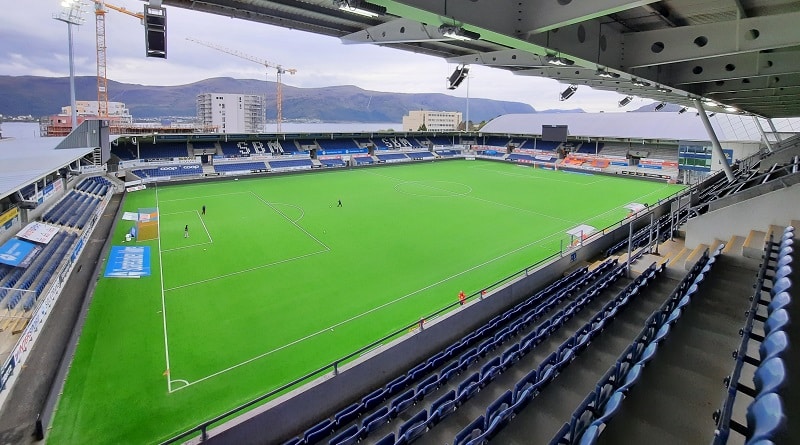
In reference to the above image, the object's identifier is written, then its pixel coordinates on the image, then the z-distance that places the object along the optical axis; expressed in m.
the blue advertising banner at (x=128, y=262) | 14.54
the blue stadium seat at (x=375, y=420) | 6.26
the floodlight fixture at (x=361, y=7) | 3.53
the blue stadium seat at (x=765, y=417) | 2.35
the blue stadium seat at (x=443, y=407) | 5.94
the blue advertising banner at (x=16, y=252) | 11.87
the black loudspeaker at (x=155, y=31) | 4.55
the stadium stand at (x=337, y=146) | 47.77
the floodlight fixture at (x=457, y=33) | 3.93
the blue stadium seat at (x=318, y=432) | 6.41
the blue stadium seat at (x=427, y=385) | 7.09
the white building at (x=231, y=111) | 109.62
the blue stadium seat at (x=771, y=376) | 2.79
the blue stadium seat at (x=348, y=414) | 6.77
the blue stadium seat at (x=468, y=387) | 6.36
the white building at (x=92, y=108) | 90.39
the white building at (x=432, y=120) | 133.38
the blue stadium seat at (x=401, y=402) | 6.64
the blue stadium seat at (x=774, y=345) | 3.21
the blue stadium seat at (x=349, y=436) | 6.12
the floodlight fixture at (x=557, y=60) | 5.61
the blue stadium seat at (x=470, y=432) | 4.97
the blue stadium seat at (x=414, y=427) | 5.50
